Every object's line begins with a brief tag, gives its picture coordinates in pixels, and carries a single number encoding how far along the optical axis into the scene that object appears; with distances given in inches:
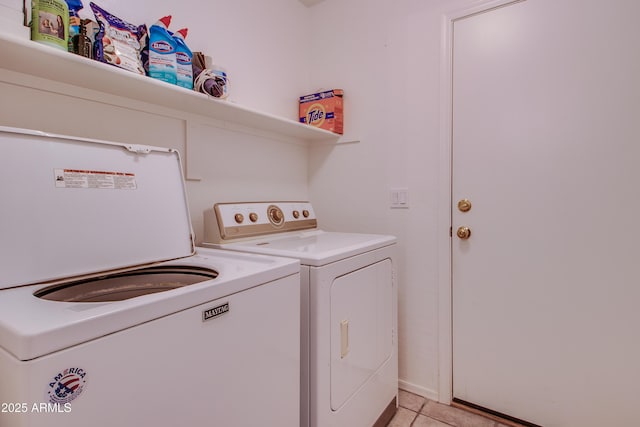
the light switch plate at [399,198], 79.5
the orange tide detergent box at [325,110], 85.6
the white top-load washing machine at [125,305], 23.0
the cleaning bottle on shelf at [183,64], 55.5
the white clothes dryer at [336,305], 47.6
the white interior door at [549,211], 58.1
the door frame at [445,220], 73.3
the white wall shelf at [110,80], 39.6
